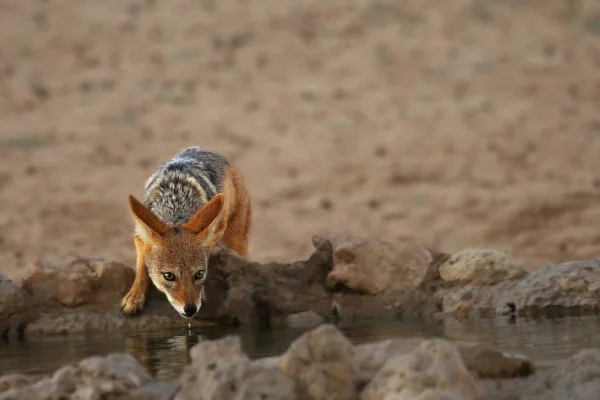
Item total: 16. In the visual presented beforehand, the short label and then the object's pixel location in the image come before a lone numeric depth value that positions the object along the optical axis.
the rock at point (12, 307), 14.75
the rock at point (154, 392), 9.44
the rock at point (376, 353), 9.62
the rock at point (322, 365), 9.05
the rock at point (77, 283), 15.12
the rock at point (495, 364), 9.98
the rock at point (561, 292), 13.95
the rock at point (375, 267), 15.02
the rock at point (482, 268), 14.79
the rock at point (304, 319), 14.63
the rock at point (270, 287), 14.94
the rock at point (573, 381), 9.14
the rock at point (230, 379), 8.81
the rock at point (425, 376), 8.74
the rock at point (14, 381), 9.91
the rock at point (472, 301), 14.46
